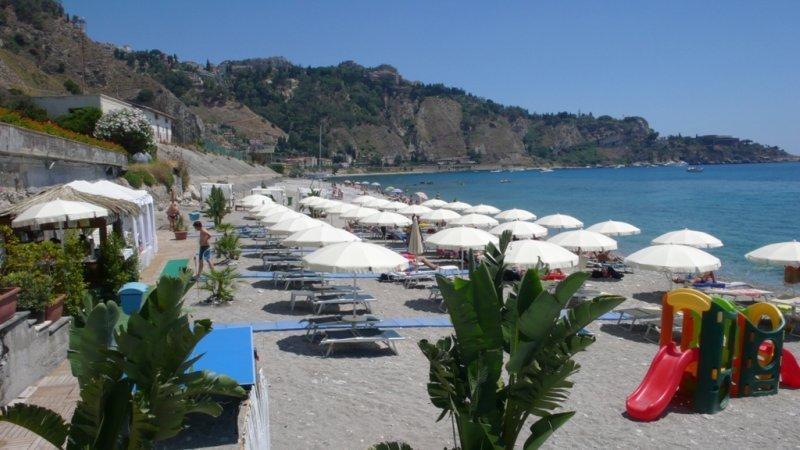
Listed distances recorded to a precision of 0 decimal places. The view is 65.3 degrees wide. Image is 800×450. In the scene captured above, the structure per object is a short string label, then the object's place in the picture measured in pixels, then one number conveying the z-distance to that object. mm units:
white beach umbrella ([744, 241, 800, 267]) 12282
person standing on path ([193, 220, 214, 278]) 13109
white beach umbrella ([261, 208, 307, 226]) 16719
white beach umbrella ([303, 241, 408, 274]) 9359
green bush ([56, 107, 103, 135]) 33031
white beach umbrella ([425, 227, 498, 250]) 13203
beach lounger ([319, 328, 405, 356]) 8820
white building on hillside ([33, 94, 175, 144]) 37625
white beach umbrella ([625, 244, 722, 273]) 11445
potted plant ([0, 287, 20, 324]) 6156
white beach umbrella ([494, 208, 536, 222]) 20969
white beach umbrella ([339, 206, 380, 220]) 20828
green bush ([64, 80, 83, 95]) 63156
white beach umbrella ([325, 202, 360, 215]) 22567
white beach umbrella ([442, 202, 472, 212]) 25412
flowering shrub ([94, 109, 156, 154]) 31453
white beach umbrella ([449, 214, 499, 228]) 19672
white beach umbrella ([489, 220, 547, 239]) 16672
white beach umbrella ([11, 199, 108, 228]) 9055
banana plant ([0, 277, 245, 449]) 3166
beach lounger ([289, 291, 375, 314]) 10719
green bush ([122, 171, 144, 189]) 25875
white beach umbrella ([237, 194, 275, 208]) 23766
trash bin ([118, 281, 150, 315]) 7462
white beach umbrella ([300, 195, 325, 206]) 25531
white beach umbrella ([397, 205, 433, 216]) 23203
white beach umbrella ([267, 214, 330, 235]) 14047
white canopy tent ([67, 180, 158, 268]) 12086
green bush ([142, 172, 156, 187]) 28259
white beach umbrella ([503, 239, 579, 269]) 11148
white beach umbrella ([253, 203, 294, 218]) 18875
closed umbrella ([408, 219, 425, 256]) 16844
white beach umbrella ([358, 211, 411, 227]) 18641
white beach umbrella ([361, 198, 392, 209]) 25688
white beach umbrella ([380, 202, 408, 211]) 24828
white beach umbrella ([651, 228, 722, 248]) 15164
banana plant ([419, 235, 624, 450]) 3422
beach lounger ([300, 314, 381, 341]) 9414
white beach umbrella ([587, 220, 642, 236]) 17548
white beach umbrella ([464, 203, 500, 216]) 23656
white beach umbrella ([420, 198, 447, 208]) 27356
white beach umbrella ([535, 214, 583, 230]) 19484
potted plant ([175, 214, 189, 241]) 20266
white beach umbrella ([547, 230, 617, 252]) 14312
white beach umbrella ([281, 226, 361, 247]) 11742
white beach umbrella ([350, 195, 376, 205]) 27944
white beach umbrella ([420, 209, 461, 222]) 20700
